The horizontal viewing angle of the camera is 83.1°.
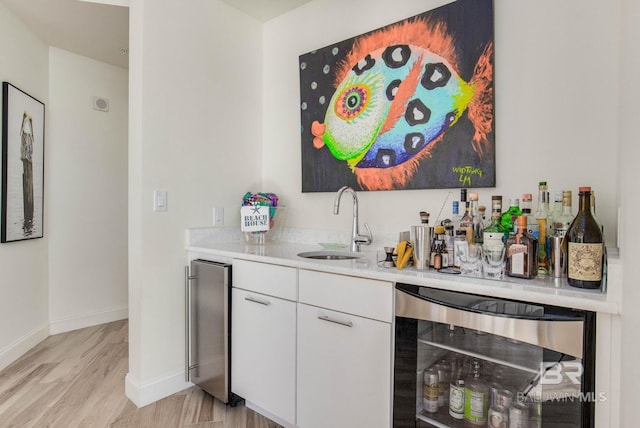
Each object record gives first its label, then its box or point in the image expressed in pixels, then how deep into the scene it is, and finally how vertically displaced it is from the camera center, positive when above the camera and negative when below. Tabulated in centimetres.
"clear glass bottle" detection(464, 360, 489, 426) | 124 -65
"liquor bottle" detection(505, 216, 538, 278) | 124 -15
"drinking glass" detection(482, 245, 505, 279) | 126 -18
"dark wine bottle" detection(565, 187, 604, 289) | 109 -11
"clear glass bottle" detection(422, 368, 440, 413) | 133 -67
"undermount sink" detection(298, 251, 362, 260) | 208 -27
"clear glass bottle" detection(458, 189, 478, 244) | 145 -5
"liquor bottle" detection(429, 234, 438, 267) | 146 -17
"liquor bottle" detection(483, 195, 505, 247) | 128 -7
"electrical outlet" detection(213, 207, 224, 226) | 242 -5
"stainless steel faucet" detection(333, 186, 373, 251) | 197 -12
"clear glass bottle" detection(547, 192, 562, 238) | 140 -2
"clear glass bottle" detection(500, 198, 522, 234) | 140 -2
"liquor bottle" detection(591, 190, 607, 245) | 128 -2
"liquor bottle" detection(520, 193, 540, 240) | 139 -2
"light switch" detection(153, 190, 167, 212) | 210 +5
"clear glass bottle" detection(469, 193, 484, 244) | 149 -3
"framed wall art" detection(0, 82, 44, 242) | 253 +32
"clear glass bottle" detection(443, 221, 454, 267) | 146 -13
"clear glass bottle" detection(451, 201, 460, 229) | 153 -3
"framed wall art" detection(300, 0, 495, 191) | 173 +58
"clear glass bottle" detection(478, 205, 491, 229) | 157 -2
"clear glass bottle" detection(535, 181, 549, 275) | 131 -5
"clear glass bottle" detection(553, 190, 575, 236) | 130 -2
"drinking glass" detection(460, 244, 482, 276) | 130 -18
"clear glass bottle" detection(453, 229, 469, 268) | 136 -13
